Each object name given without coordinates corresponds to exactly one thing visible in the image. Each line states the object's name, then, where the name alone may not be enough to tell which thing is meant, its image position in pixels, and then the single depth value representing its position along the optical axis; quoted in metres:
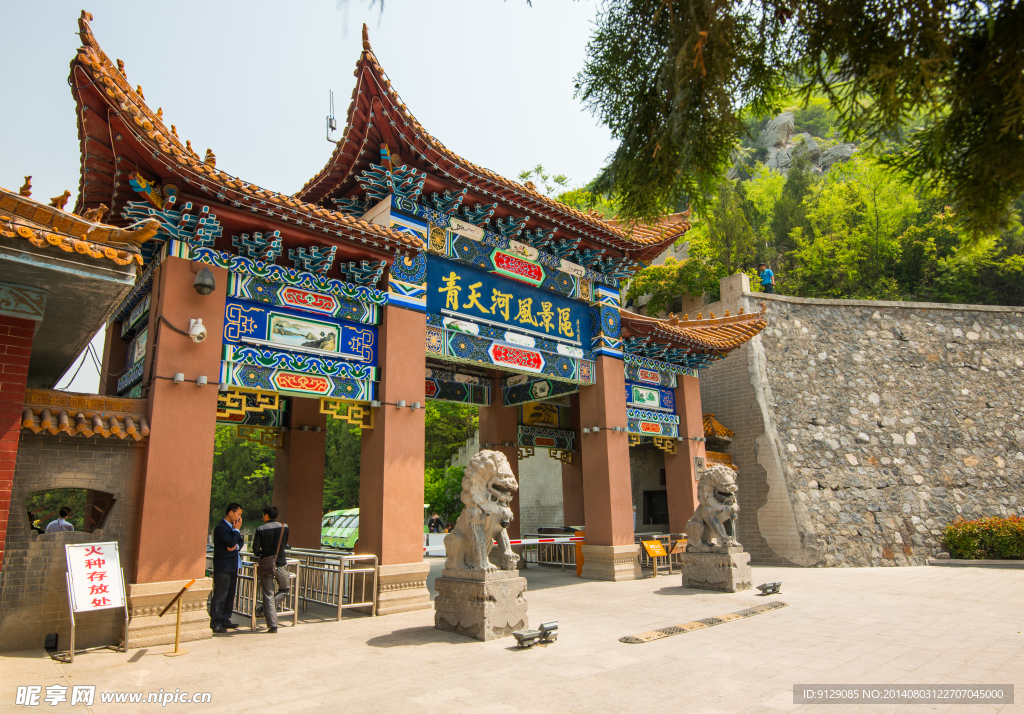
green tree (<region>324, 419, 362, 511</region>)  29.03
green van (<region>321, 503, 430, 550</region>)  18.23
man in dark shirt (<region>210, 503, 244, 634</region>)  6.76
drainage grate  6.21
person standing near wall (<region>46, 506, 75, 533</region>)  7.86
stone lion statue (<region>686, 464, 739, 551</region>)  9.73
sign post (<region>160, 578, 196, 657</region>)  5.64
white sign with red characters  5.26
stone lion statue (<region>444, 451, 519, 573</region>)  6.63
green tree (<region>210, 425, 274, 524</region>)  31.44
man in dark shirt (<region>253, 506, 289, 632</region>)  6.76
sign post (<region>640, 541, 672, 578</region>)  11.74
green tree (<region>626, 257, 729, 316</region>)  23.16
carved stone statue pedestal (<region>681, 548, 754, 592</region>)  9.43
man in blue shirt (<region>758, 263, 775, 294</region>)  20.12
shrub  13.99
